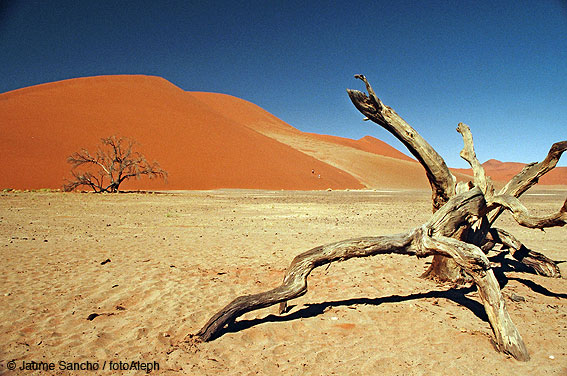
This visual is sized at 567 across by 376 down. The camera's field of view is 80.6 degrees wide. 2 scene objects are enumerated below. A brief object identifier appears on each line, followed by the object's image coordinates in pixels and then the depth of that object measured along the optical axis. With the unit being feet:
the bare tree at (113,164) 90.22
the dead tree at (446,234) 11.89
